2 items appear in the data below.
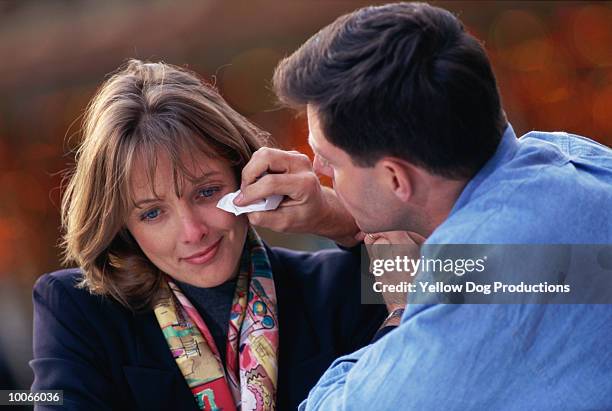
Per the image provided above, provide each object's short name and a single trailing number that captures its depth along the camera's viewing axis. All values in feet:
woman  9.17
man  8.22
